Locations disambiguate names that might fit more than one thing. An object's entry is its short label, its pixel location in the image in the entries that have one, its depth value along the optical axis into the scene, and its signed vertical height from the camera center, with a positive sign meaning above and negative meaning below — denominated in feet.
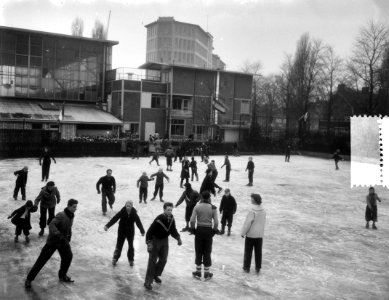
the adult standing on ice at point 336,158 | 107.46 -3.25
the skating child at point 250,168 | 72.33 -4.40
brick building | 158.71 +14.09
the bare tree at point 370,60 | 90.68 +23.13
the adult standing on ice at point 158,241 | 25.81 -6.20
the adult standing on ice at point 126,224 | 29.55 -6.00
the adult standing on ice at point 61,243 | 25.54 -6.57
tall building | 320.50 +74.89
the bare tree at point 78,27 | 189.98 +48.48
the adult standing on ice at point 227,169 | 75.25 -4.93
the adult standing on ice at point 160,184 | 55.22 -5.88
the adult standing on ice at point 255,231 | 29.25 -6.13
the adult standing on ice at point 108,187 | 46.60 -5.50
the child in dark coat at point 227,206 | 38.82 -5.97
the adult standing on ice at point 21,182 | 51.11 -5.82
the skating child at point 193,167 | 73.73 -4.69
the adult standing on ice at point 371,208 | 45.88 -6.69
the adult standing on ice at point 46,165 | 66.44 -4.79
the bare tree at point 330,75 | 185.68 +30.79
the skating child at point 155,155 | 93.67 -3.61
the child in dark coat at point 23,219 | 34.14 -6.87
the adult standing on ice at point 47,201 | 37.27 -5.85
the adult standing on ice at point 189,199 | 40.40 -5.72
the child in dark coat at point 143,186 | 53.44 -6.00
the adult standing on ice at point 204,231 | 27.84 -5.91
